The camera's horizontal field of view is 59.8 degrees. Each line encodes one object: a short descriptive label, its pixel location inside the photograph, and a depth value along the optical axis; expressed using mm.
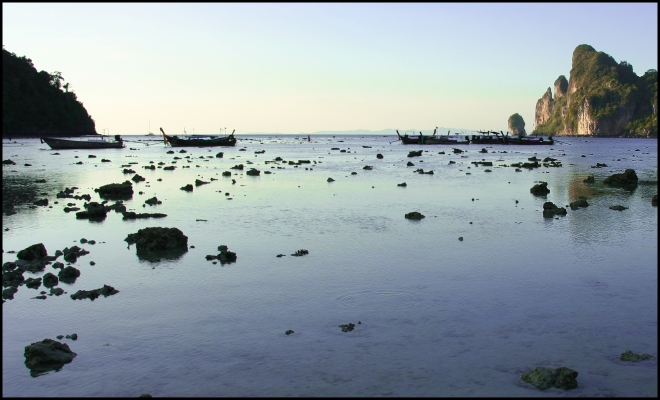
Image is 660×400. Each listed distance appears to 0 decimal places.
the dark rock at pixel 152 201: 30414
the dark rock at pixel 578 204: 28509
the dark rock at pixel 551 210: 25906
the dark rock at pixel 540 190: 34844
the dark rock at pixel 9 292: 13334
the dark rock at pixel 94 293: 13533
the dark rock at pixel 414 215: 25375
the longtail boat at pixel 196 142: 123250
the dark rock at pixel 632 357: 9758
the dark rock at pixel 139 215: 25188
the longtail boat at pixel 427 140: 143750
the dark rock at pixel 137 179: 43656
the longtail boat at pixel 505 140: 133962
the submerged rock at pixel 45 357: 9641
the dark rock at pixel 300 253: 17917
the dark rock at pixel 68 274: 15188
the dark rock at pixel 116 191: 33750
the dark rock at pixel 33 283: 14297
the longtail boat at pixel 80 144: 103938
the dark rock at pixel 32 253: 16781
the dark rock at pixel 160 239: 18594
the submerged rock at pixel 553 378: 8812
